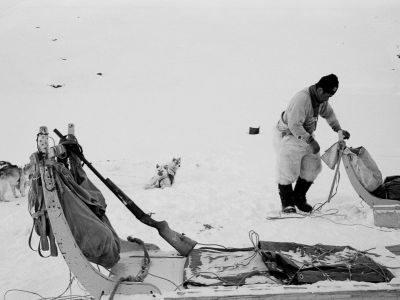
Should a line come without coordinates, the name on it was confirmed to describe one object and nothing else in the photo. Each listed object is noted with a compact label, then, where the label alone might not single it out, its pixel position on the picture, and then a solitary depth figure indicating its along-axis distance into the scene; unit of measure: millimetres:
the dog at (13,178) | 6934
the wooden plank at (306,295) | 2775
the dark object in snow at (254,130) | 11211
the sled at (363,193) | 5047
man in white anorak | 5238
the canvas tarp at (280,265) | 3201
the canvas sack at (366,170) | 5176
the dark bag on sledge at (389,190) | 5059
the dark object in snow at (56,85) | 17453
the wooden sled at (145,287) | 2783
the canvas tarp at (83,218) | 3035
